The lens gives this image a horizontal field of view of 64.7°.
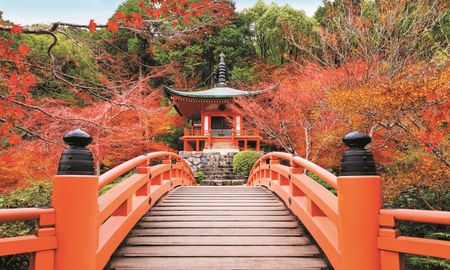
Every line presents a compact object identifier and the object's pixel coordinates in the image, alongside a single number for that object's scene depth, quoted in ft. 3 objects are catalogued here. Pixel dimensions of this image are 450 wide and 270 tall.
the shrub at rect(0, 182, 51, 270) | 15.16
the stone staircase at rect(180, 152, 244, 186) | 60.23
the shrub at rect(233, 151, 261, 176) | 57.11
